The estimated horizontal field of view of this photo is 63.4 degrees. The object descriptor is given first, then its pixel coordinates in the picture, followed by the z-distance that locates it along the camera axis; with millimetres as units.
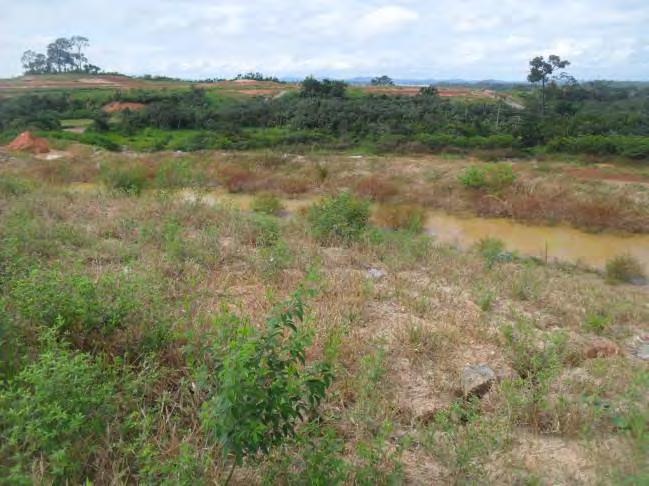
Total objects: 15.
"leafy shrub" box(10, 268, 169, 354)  2906
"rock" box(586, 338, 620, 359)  3830
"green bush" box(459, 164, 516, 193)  13211
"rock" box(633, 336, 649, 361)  4047
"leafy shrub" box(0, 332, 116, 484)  1998
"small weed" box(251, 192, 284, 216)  11238
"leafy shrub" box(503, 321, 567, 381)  3393
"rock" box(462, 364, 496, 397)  3176
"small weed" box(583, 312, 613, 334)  4479
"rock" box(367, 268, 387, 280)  5266
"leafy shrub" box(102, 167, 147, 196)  11320
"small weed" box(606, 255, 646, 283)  8008
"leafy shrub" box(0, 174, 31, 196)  7539
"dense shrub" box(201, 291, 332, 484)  1863
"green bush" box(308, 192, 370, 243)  6754
